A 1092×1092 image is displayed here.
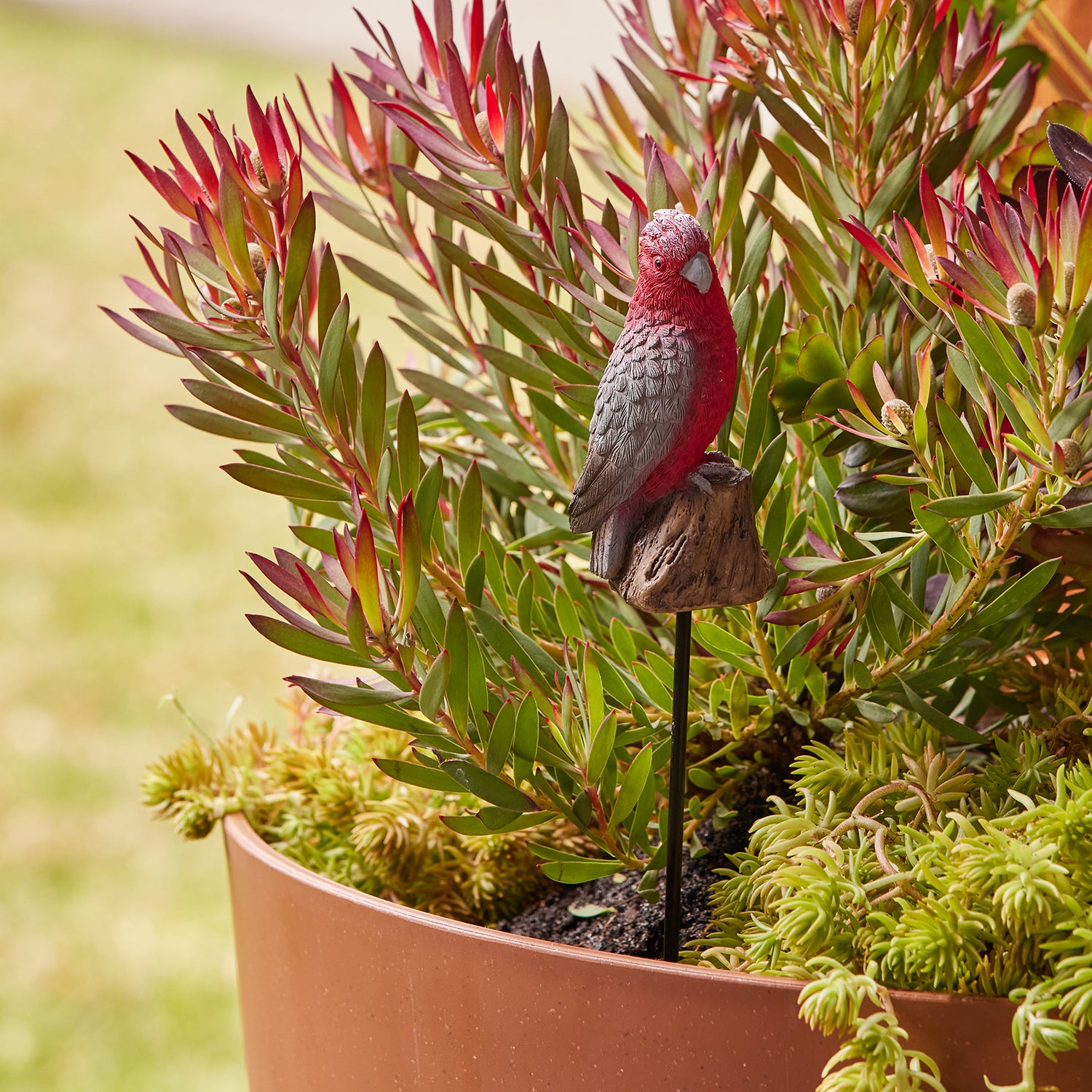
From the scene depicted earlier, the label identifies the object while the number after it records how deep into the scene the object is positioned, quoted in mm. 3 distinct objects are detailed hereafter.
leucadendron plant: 2061
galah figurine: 2074
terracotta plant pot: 2051
